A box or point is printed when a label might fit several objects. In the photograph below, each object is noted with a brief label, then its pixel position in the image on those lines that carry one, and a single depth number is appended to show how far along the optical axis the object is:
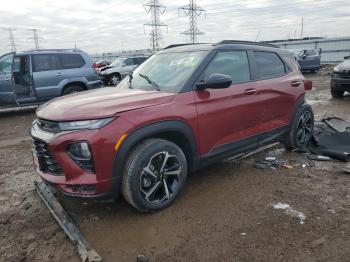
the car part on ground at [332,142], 5.52
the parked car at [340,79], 11.27
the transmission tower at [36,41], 67.62
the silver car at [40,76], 10.64
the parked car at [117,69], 18.17
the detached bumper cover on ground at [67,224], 3.01
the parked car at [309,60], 22.69
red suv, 3.33
